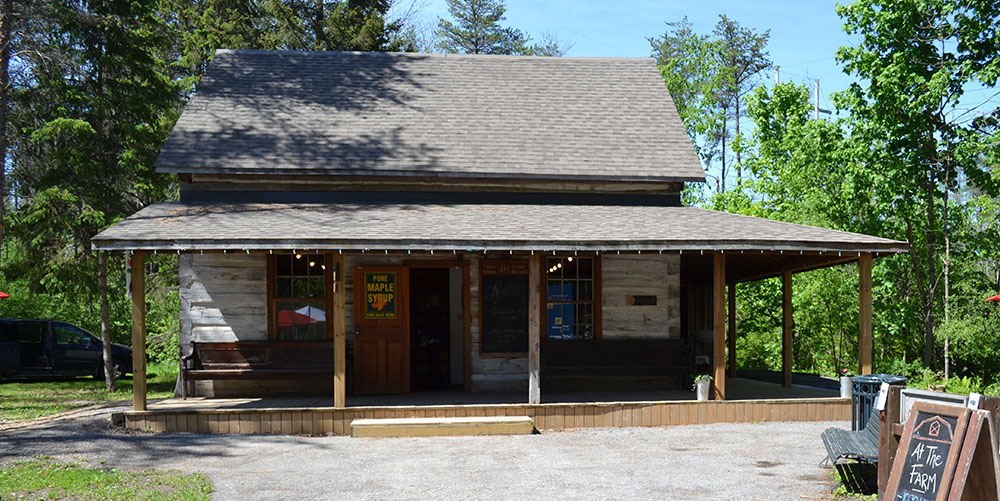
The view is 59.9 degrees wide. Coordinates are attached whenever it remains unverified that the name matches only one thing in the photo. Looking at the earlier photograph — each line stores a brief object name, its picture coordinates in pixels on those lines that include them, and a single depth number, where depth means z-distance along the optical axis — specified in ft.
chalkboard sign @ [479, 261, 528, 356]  43.04
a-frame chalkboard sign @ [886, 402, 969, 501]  18.61
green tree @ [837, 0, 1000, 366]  53.36
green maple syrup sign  42.04
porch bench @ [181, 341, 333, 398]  40.63
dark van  60.13
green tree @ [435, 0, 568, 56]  120.47
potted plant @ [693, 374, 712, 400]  37.24
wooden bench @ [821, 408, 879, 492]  22.31
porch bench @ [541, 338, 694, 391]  41.14
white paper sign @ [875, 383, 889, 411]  21.22
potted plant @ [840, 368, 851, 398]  38.04
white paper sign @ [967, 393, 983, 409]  18.85
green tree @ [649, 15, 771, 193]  90.22
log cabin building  36.04
